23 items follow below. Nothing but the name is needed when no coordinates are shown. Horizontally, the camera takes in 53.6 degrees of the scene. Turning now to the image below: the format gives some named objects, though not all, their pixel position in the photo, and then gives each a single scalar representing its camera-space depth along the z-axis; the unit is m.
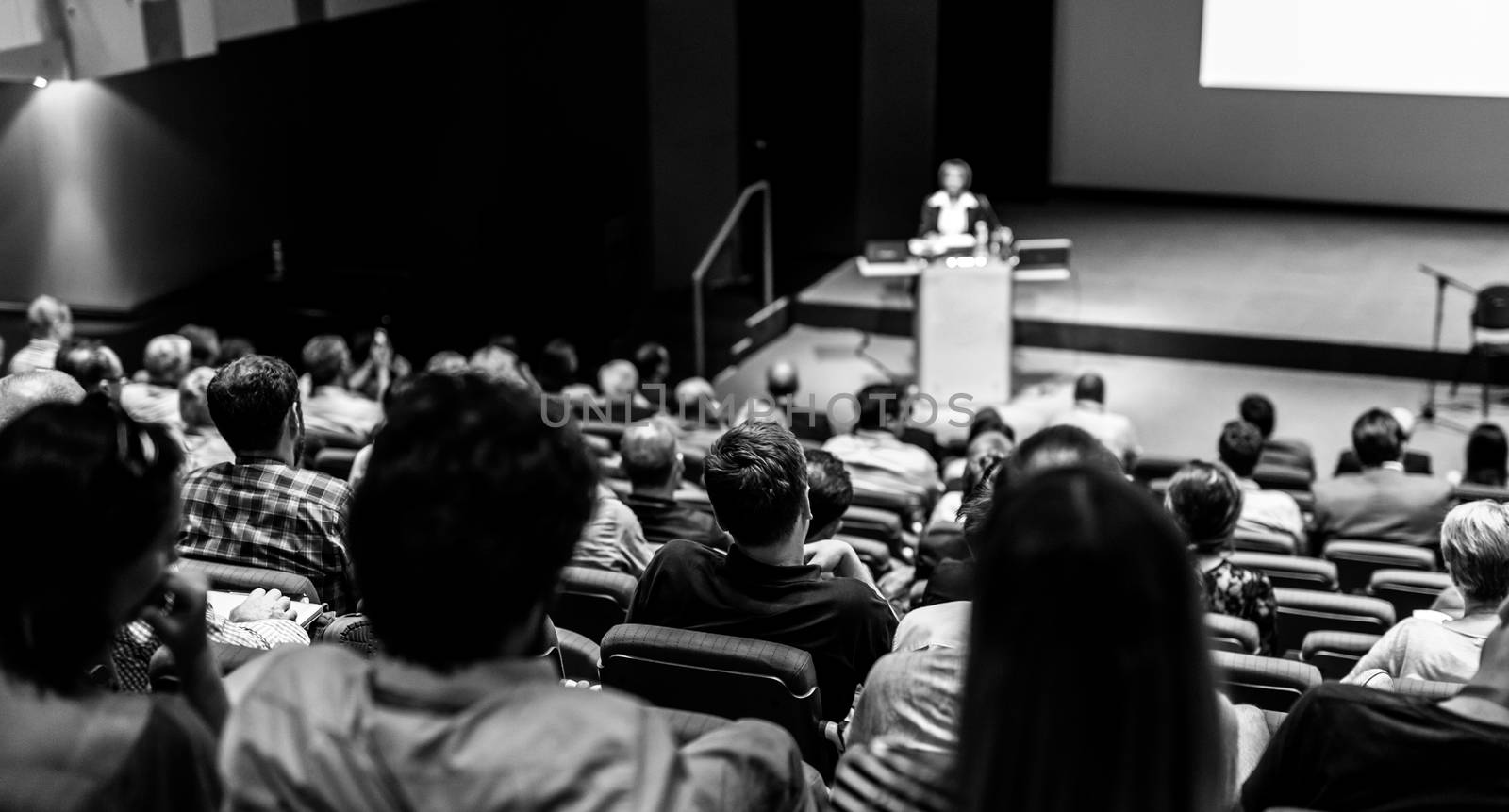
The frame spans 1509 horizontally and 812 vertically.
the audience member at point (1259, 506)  5.03
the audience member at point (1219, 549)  3.75
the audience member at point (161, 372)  5.84
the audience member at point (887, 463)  5.69
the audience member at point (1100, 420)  6.54
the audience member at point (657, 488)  4.29
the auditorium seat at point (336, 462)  4.77
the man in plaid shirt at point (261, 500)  3.03
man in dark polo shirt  2.77
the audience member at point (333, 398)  5.82
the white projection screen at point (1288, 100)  10.36
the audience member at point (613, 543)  3.83
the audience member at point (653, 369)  7.53
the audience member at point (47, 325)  6.33
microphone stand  8.09
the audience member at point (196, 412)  4.53
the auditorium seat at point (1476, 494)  5.46
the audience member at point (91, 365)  5.18
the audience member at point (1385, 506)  5.34
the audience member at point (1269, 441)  6.67
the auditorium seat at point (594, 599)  3.34
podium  8.30
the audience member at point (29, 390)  2.62
